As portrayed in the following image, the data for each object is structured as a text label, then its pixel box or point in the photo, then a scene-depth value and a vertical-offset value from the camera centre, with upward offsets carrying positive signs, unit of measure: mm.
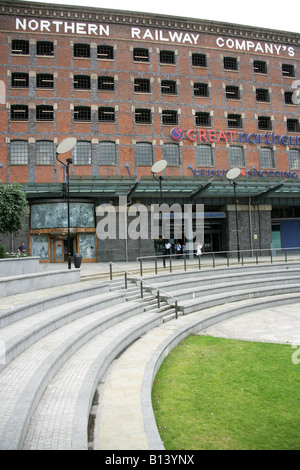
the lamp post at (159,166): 21541 +5483
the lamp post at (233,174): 22844 +5091
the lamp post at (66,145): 16984 +5630
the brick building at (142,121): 24797 +11194
